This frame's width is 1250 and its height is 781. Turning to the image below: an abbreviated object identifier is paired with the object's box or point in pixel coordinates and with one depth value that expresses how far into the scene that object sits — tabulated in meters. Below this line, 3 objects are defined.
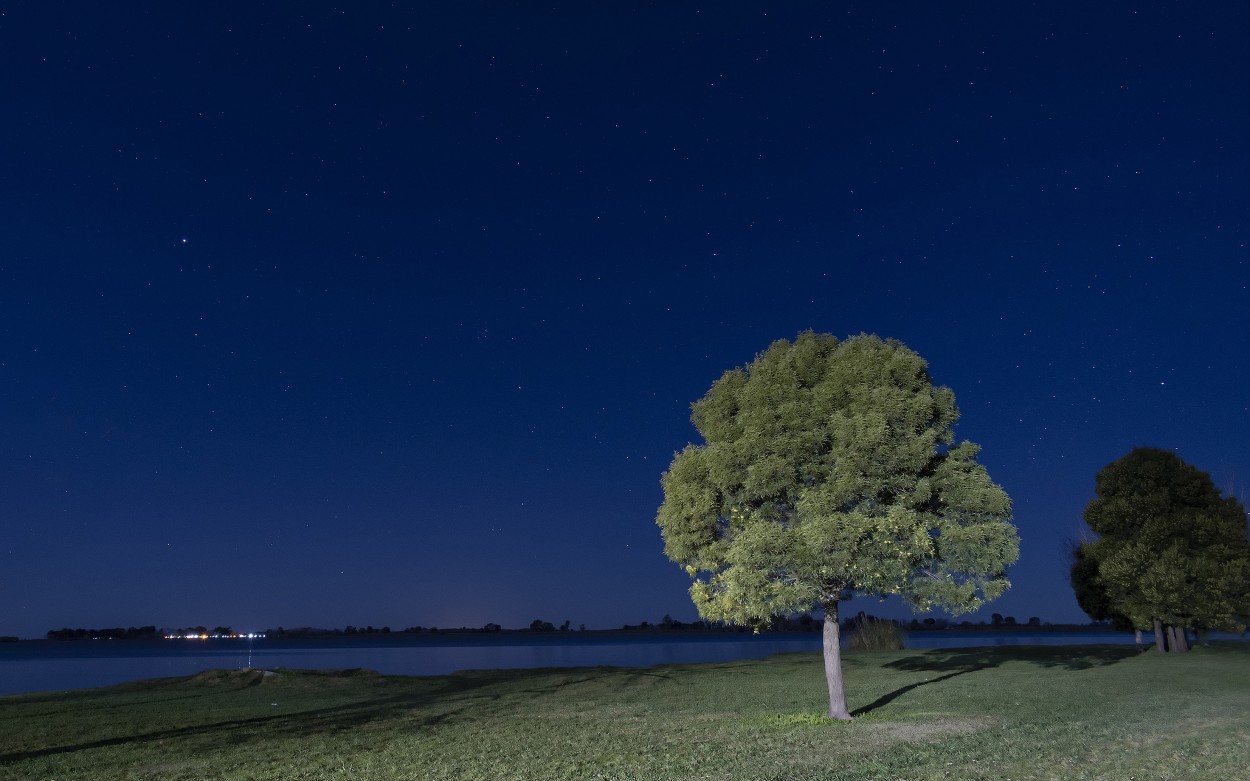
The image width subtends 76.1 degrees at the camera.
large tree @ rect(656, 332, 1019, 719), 21.58
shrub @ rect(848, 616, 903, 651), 58.94
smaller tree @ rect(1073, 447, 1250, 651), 44.59
